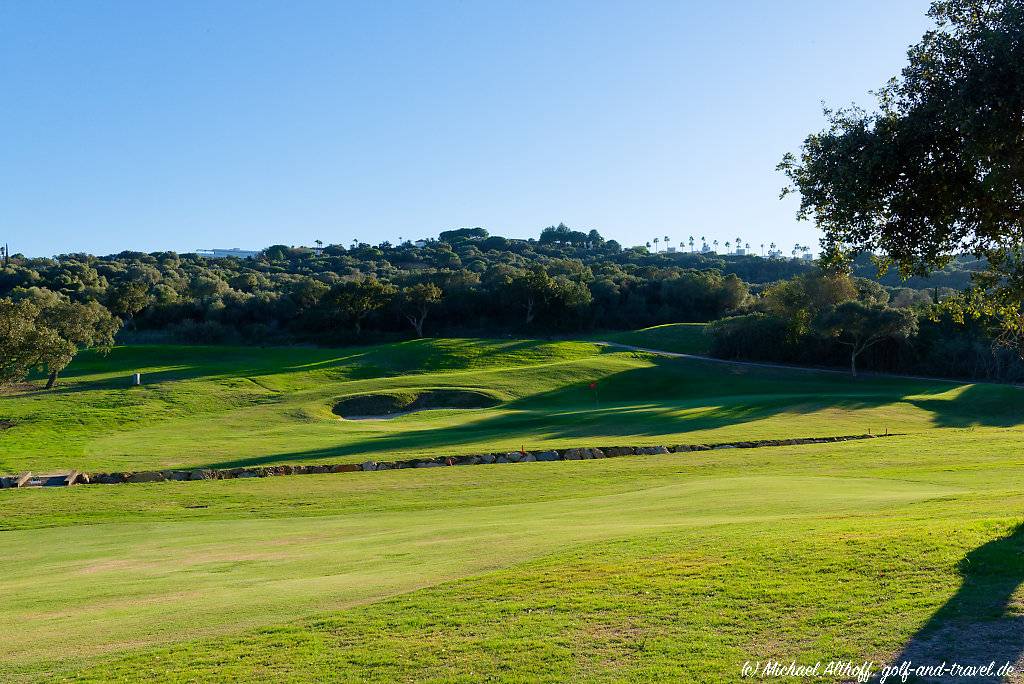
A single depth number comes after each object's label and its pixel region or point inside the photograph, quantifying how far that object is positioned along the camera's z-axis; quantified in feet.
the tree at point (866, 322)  188.03
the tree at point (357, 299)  283.59
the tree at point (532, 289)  295.28
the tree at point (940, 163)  38.34
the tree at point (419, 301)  290.56
